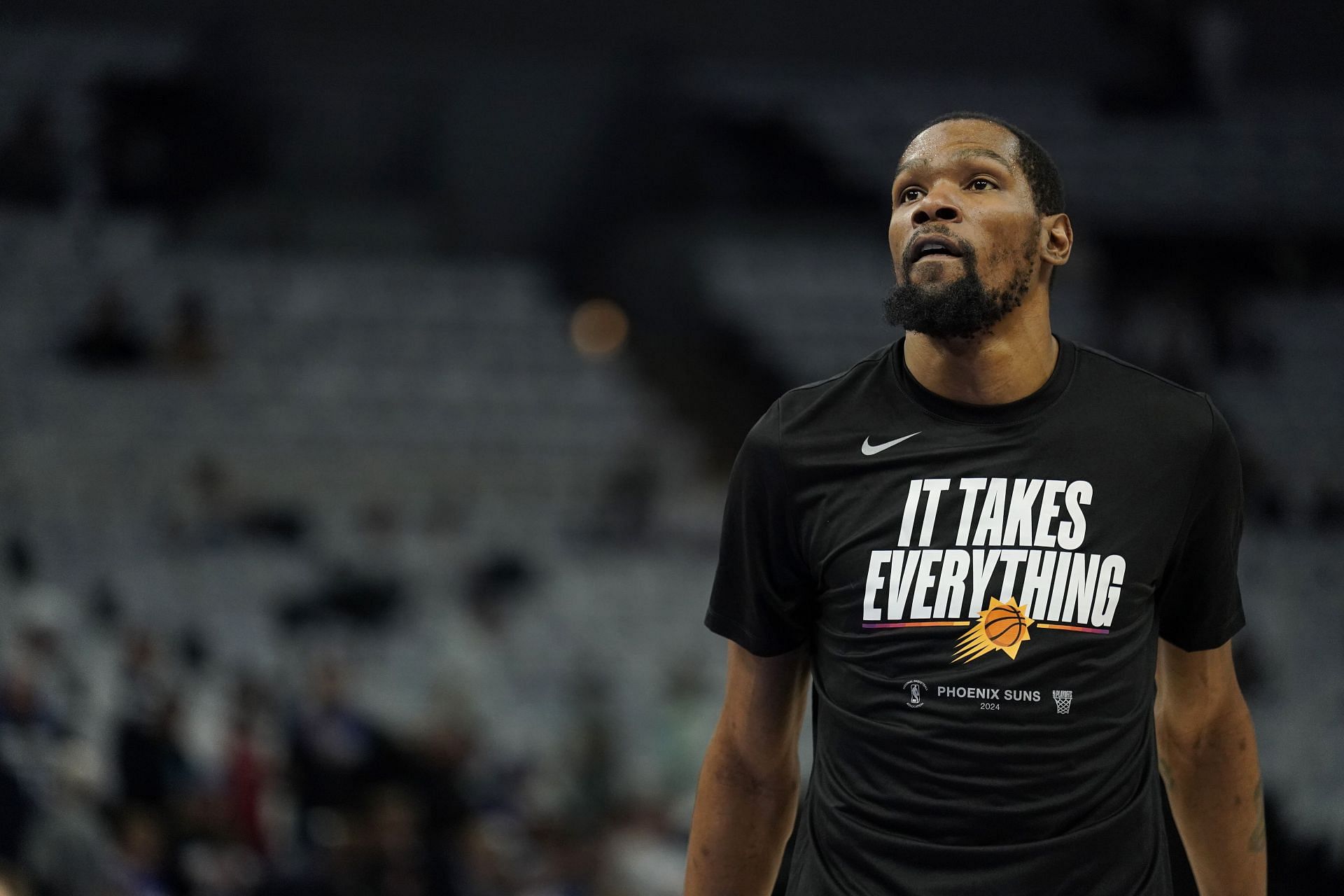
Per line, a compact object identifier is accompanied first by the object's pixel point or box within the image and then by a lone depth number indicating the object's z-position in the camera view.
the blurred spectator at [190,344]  20.37
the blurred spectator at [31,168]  22.55
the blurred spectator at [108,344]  20.28
